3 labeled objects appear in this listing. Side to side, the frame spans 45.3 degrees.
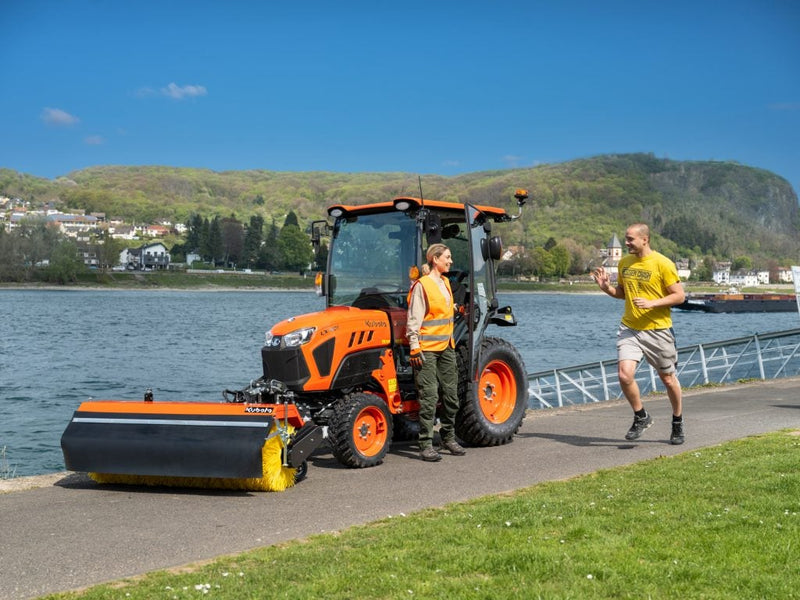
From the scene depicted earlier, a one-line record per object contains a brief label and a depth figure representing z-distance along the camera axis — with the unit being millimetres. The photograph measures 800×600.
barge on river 117000
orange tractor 8234
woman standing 9414
